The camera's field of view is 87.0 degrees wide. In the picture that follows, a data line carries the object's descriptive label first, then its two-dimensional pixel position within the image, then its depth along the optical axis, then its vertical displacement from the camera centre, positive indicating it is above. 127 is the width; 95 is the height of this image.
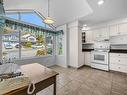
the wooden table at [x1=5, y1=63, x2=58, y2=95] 0.77 -0.44
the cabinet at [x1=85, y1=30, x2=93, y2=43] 3.88 +0.62
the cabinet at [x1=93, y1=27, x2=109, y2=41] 3.40 +0.68
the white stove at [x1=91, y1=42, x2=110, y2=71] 3.10 -0.46
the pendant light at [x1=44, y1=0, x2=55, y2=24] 1.73 +0.68
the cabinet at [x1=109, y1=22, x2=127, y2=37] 2.99 +0.80
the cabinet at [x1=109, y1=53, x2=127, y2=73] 2.72 -0.65
